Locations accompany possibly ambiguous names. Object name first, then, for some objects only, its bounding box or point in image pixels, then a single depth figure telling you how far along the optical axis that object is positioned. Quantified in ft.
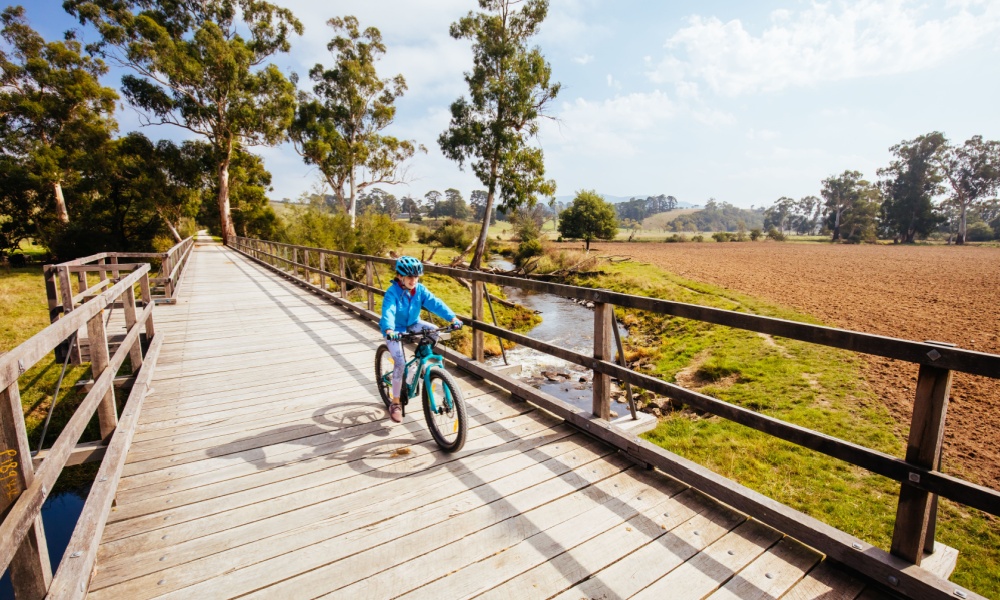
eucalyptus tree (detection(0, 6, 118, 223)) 98.48
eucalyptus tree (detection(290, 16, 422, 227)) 109.19
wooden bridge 7.10
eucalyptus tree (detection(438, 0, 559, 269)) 80.89
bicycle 11.15
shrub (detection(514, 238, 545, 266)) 121.39
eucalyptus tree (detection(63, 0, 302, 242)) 97.40
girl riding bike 11.99
